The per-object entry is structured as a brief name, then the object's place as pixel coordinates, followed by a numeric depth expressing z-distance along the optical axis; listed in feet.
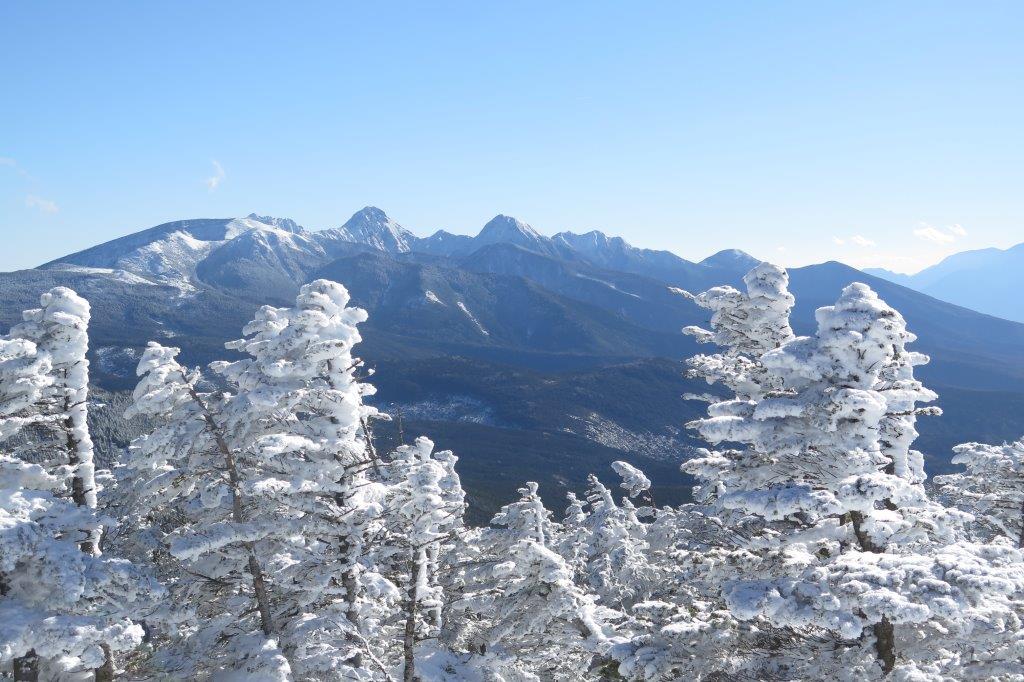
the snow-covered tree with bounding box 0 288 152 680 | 36.29
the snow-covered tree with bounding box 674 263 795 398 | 63.05
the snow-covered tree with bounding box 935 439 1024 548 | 82.17
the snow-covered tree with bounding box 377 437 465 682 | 51.29
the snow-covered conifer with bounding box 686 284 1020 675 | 33.19
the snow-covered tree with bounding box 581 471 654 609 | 120.78
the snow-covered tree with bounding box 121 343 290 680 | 46.65
